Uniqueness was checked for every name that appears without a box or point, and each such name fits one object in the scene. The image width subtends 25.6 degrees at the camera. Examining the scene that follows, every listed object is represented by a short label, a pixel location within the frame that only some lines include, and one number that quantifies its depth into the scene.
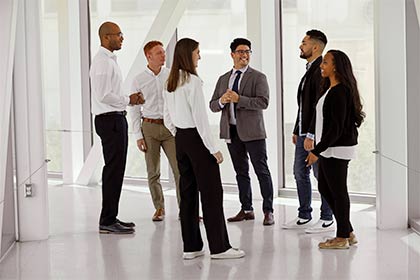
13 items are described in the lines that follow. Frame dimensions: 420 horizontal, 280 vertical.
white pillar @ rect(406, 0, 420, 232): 7.89
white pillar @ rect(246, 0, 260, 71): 10.10
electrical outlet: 7.78
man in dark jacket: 7.64
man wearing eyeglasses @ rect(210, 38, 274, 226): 8.32
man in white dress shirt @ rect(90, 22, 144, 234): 7.82
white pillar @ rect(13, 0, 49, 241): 7.68
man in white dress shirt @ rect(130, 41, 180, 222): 8.52
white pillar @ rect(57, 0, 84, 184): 12.55
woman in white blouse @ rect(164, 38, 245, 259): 6.62
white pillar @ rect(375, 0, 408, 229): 7.88
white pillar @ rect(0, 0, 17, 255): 6.32
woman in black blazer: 6.87
